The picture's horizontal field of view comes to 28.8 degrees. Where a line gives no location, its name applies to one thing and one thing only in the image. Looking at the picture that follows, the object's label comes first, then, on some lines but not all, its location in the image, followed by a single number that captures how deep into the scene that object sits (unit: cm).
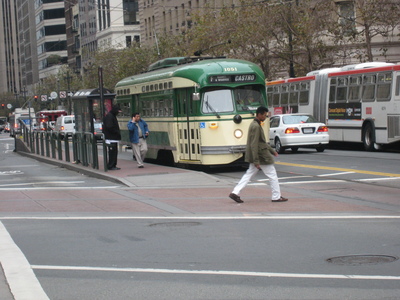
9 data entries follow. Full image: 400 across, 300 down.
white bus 2912
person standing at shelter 2264
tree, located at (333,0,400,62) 3947
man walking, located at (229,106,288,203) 1410
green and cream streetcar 2148
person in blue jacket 2341
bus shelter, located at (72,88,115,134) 3462
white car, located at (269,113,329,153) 2966
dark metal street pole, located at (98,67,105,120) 2344
